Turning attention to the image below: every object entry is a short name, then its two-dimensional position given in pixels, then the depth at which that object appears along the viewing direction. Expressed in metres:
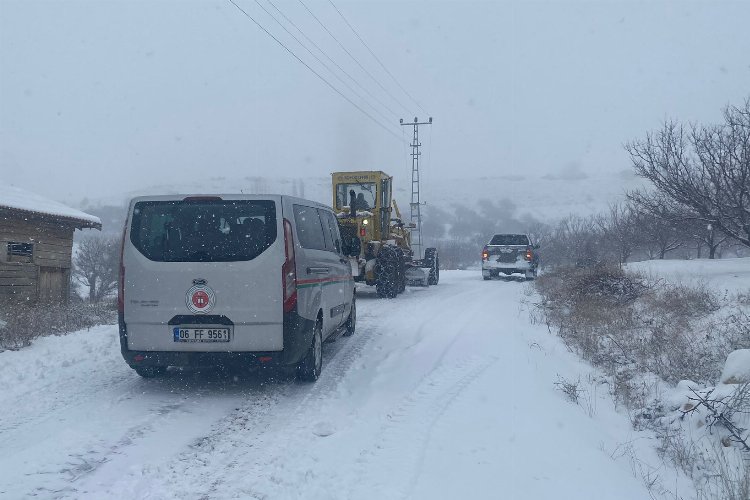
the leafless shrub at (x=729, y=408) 4.95
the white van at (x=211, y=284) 5.83
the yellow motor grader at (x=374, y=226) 15.73
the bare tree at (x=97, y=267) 37.31
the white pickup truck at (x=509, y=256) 24.98
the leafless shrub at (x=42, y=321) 8.39
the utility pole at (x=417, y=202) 22.16
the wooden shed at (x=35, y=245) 17.16
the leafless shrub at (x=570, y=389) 6.09
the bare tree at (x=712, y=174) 12.52
